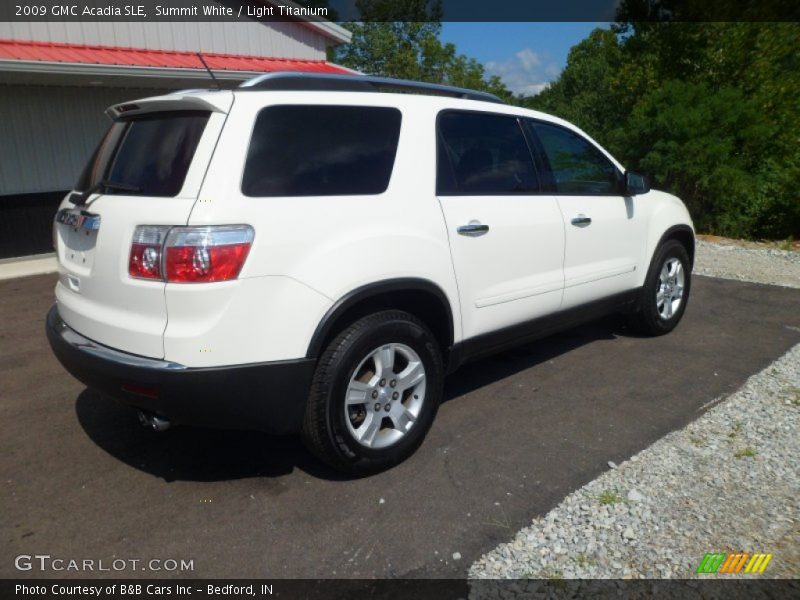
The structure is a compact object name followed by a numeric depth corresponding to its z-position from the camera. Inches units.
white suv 106.3
